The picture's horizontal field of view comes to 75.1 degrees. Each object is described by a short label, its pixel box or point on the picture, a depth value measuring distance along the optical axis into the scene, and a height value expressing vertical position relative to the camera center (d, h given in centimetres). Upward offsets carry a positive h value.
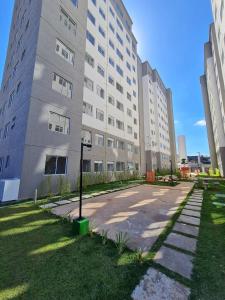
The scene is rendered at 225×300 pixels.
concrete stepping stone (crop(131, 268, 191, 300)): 226 -188
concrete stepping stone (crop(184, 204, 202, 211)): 676 -163
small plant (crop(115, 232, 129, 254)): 343 -177
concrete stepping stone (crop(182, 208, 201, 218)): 591 -167
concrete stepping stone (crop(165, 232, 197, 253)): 363 -180
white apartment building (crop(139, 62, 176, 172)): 3452 +1390
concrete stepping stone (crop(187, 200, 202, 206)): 760 -158
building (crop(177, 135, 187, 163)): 9525 +1814
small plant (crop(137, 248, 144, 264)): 306 -181
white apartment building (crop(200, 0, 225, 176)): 1656 +1527
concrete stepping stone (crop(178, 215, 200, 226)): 518 -172
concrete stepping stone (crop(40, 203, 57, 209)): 699 -163
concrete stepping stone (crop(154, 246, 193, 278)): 281 -184
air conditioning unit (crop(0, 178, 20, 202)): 806 -99
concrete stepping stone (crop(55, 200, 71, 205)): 768 -160
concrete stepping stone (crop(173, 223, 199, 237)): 444 -176
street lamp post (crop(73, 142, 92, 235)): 427 -159
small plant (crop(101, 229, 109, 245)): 379 -175
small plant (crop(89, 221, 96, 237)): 425 -177
